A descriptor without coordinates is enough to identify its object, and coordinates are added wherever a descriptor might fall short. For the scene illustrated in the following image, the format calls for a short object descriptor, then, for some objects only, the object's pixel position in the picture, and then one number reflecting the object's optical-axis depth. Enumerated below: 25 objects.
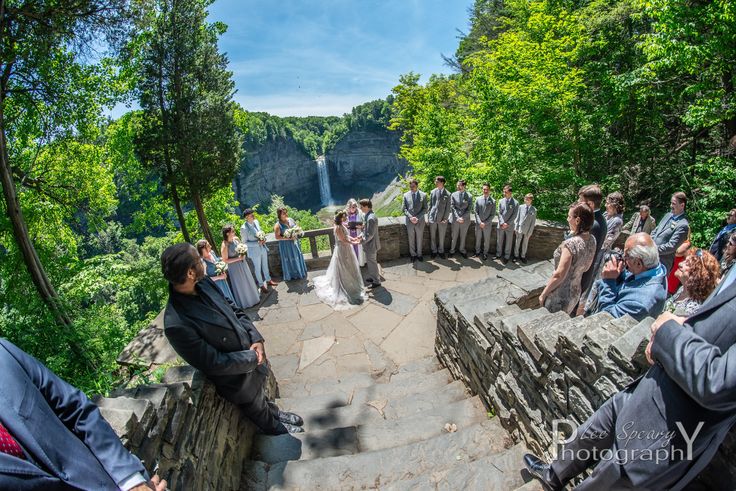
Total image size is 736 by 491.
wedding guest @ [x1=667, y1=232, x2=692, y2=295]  5.06
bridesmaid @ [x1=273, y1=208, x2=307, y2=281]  7.01
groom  6.68
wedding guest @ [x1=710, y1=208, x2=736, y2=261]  4.83
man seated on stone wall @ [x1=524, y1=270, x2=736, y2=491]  1.39
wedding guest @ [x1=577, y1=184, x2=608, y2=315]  4.19
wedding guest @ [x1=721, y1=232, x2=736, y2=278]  3.96
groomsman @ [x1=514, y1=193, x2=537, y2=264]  7.10
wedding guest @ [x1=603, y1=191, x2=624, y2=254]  5.42
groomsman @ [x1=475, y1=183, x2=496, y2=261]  7.41
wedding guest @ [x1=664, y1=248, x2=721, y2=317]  2.30
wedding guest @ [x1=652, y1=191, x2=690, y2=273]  5.09
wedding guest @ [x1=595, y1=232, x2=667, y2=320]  2.65
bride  6.21
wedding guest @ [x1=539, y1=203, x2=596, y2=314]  3.41
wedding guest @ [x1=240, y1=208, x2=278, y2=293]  6.76
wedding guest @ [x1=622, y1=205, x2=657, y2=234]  5.92
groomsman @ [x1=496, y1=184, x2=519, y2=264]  7.32
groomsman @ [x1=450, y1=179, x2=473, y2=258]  7.53
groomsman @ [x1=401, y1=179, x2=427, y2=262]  7.43
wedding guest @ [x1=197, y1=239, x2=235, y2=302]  5.34
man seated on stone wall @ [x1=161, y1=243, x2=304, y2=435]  2.55
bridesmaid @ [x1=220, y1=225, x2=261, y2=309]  6.01
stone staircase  2.70
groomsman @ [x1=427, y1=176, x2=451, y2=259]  7.50
